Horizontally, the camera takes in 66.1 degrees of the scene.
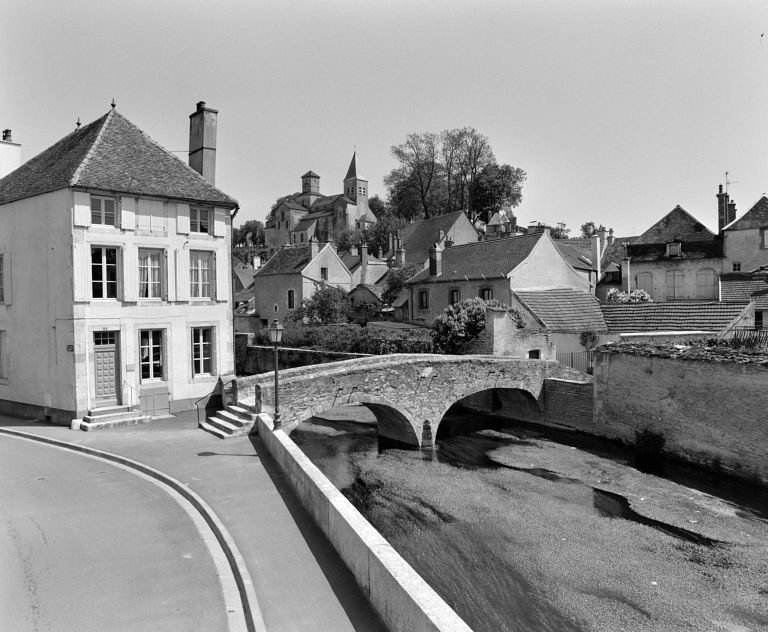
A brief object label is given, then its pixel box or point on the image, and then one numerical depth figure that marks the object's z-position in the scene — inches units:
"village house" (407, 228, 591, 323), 1235.9
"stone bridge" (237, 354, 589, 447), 689.0
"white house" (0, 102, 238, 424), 689.6
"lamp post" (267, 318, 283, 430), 553.8
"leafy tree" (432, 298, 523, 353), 1047.0
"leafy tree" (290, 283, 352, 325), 1545.3
